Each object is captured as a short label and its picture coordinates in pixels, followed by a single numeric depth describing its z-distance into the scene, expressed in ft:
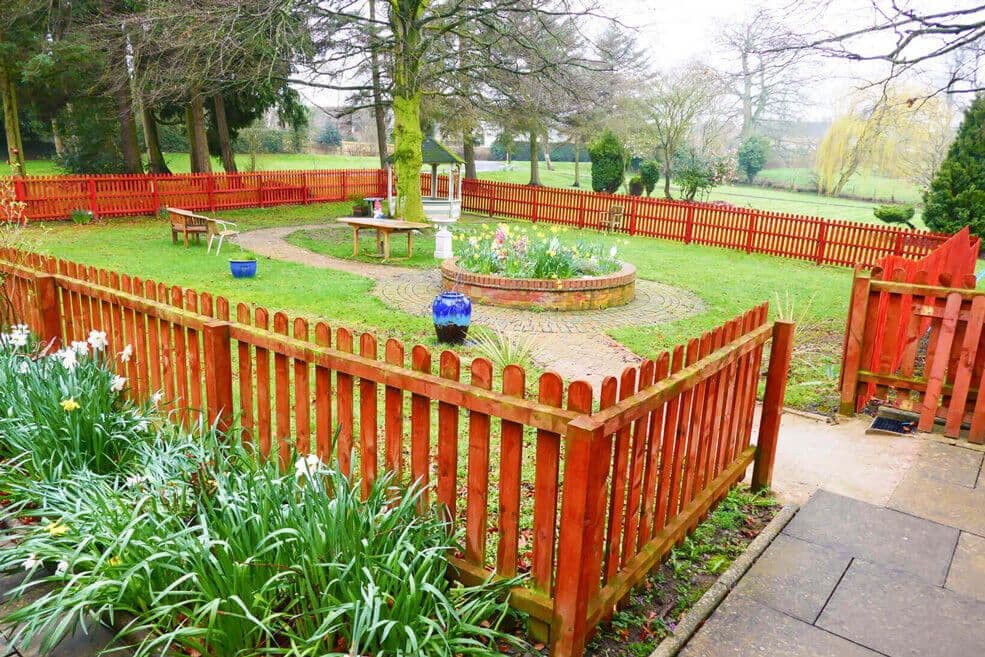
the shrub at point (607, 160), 103.04
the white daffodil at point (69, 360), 12.46
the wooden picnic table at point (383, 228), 44.73
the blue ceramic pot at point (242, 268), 36.35
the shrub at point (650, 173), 100.78
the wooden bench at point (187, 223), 46.81
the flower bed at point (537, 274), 31.73
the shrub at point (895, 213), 65.82
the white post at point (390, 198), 63.29
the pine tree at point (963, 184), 57.93
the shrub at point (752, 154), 133.39
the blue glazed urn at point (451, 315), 24.29
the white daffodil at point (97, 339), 13.28
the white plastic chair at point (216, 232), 44.91
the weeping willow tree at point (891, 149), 86.79
